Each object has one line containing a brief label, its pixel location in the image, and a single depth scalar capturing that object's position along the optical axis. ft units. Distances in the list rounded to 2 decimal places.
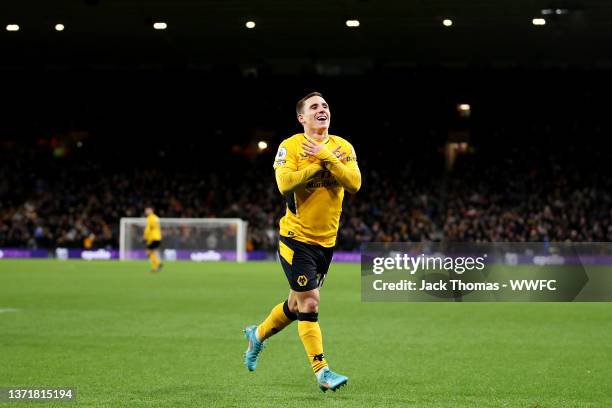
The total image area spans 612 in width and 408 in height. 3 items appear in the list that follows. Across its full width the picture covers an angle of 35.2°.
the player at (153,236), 95.30
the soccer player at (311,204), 24.73
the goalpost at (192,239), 124.88
